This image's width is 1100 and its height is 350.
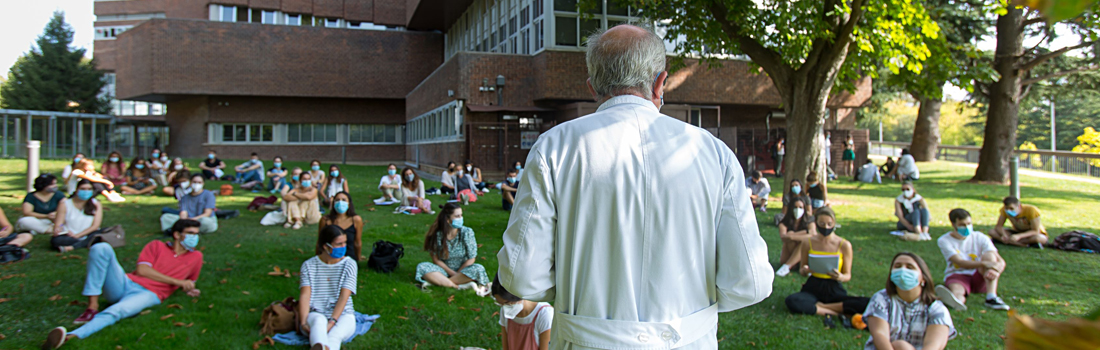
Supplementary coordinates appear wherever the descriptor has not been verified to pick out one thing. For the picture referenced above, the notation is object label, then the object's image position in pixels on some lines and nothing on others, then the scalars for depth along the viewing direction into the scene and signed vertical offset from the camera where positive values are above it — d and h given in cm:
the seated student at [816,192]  1286 -42
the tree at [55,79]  4550 +588
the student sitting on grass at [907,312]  538 -118
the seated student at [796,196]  1026 -42
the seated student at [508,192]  1495 -58
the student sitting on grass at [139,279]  634 -126
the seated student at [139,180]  1690 -47
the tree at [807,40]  1280 +280
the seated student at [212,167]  2028 -11
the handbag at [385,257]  845 -118
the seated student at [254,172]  1927 -23
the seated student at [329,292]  611 -126
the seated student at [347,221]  887 -77
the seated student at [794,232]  936 -90
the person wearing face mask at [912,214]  1152 -73
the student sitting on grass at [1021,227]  1041 -86
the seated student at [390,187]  1577 -51
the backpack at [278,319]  630 -151
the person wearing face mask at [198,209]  1133 -80
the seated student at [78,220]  959 -90
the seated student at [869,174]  2283 -7
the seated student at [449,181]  1717 -38
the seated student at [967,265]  749 -109
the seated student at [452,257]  799 -115
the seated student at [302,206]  1245 -79
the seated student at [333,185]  1462 -45
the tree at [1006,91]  2088 +270
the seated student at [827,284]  716 -130
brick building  2609 +471
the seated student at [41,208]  1006 -73
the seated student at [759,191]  1470 -46
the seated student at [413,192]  1469 -59
